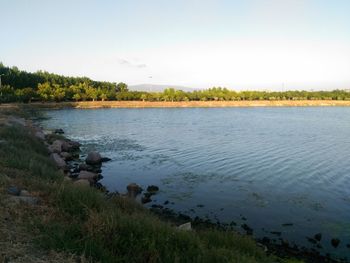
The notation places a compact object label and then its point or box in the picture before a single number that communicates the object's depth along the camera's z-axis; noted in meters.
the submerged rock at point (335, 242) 13.12
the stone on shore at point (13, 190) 10.07
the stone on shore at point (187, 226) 11.34
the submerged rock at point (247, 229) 14.15
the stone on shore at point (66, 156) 29.20
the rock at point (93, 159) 28.00
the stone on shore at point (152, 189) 20.17
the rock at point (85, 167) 25.29
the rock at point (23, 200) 9.18
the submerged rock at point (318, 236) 13.61
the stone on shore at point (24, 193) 10.16
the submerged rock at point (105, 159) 29.28
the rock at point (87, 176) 21.18
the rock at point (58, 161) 23.61
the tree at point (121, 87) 186.27
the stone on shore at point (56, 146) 29.93
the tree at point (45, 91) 119.27
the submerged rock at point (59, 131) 48.62
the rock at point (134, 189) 19.54
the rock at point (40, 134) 35.17
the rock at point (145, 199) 18.05
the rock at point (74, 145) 34.72
